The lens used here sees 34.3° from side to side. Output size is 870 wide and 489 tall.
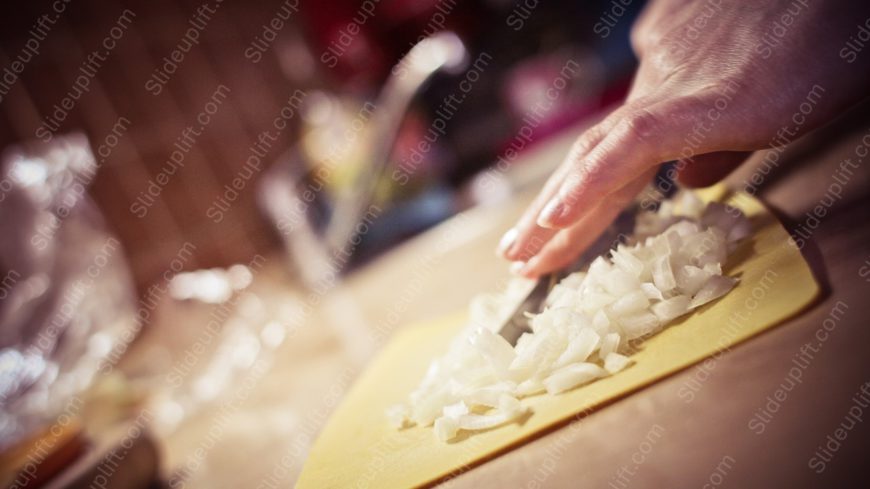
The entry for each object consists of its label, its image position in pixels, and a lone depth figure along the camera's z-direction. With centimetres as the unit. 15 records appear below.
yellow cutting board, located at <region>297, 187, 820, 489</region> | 56
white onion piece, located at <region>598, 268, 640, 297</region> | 59
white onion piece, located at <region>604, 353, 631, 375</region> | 57
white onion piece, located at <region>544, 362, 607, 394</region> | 57
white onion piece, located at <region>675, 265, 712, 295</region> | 59
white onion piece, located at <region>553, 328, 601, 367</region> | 58
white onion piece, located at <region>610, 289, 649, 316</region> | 59
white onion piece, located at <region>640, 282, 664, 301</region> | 59
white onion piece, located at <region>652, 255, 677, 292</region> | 59
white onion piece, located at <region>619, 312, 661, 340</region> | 58
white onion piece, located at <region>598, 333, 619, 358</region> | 58
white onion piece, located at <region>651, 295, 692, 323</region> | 58
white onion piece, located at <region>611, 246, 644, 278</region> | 60
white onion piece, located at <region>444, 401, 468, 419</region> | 59
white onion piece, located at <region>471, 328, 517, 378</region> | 59
